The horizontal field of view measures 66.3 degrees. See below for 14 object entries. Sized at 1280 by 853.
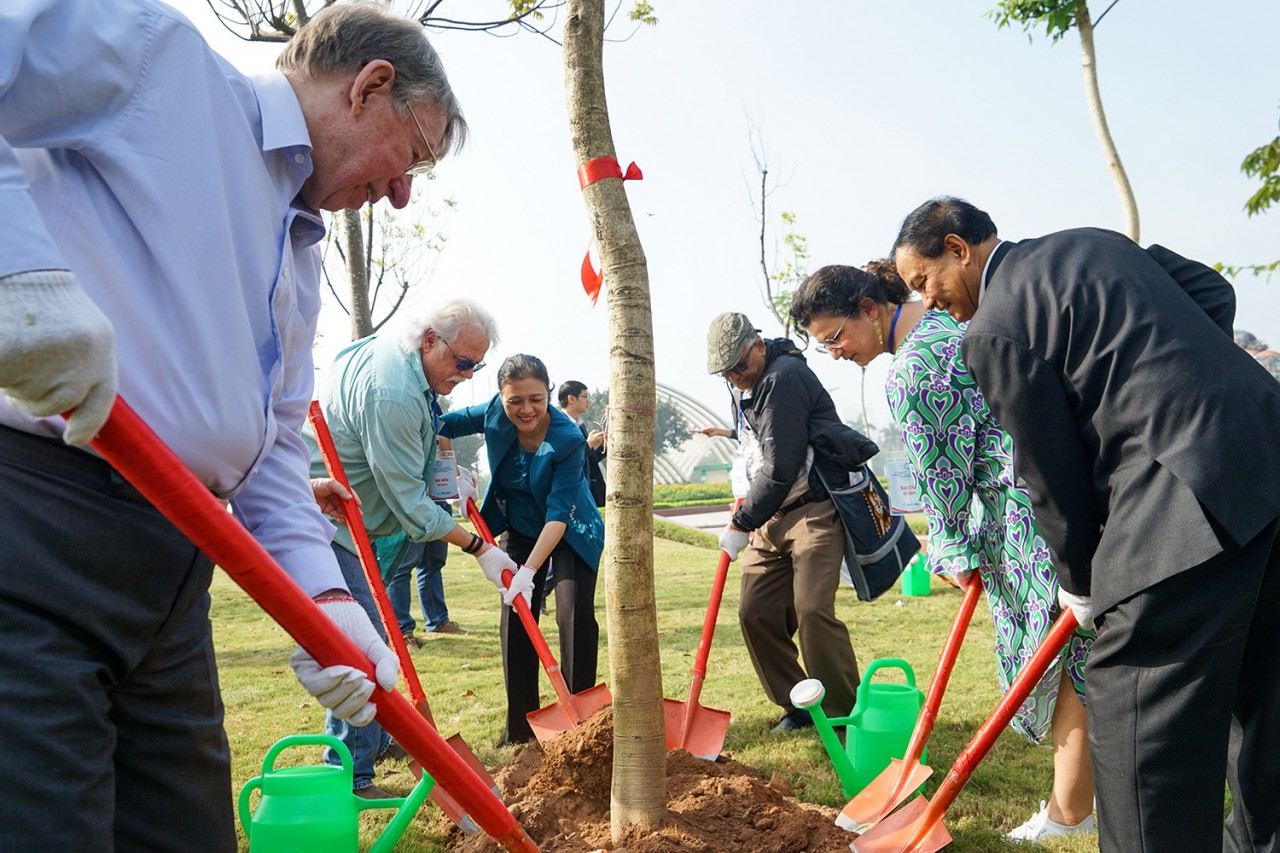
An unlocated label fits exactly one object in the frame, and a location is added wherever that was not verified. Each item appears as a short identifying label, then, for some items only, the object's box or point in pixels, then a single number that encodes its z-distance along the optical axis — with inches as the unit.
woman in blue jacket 185.3
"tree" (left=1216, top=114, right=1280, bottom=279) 350.9
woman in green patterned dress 131.7
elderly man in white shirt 50.4
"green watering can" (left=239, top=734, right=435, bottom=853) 110.6
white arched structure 2770.7
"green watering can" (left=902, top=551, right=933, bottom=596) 389.4
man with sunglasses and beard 156.1
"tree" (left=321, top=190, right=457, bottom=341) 307.6
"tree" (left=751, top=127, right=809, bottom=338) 665.0
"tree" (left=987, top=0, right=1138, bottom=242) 338.6
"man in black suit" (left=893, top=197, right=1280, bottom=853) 80.0
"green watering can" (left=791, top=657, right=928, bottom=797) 155.3
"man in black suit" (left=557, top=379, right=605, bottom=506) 339.3
